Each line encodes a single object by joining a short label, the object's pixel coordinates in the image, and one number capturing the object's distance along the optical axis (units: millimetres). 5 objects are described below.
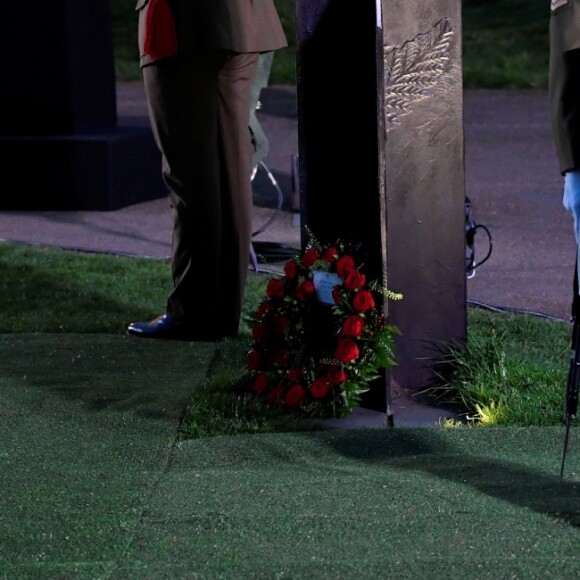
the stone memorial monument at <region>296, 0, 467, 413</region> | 8805
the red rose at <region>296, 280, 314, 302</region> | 8953
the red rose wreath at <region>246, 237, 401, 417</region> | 8664
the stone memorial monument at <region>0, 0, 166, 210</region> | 17828
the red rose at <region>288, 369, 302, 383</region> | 8812
